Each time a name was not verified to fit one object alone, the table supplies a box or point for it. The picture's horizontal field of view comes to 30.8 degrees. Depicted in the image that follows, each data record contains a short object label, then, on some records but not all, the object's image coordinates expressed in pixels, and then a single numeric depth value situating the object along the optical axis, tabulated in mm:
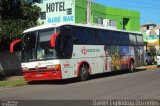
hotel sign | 33869
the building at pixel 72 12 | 33802
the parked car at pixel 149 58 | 35176
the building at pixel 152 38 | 42661
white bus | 14498
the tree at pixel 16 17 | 18783
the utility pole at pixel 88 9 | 23591
